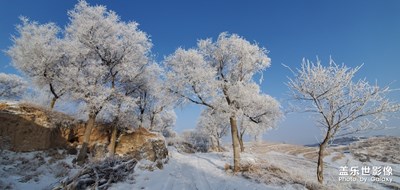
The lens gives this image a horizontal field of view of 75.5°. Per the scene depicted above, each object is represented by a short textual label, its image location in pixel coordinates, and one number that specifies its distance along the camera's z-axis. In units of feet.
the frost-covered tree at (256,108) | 63.68
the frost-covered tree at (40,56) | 76.74
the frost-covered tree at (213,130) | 193.57
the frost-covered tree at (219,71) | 65.05
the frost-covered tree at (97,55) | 67.72
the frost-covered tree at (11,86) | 146.51
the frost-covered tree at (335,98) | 49.26
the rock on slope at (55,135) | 61.82
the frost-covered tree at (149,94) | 72.18
